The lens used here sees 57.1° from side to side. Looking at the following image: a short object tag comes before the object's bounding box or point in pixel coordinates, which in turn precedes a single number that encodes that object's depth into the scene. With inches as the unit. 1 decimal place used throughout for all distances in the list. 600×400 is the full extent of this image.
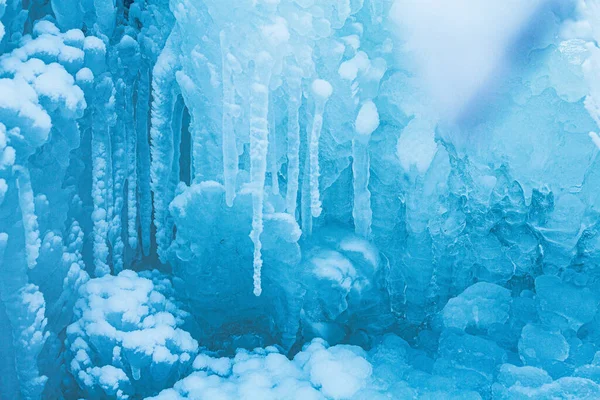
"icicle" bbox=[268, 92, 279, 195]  111.7
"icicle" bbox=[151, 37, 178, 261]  117.7
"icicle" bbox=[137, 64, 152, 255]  129.6
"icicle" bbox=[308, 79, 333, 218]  106.6
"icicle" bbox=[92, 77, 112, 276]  115.8
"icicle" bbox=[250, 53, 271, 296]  100.0
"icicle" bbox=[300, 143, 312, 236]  116.8
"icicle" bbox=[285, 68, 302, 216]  106.7
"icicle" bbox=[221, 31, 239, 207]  103.3
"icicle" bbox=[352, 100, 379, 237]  114.3
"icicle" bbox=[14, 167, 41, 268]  94.0
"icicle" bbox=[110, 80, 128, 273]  124.6
